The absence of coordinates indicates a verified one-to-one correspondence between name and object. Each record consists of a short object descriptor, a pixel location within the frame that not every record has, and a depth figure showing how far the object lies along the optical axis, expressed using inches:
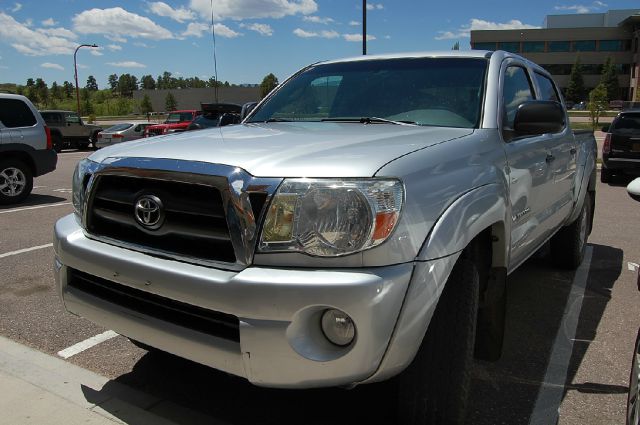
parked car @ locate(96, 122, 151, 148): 893.5
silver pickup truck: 76.7
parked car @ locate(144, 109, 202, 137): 846.5
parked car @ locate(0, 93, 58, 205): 370.0
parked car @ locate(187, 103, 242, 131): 669.3
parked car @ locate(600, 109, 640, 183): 452.4
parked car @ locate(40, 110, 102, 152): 946.7
